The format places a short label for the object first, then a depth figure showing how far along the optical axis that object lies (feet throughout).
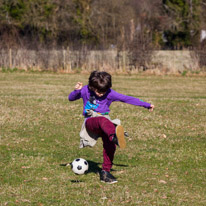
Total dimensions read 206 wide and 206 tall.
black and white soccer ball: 43.47
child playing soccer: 40.34
